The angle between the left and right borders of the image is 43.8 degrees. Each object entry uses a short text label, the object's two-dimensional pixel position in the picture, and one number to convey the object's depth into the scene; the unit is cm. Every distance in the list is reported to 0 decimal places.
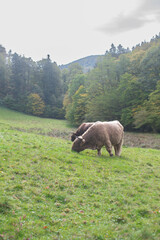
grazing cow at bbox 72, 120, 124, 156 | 1473
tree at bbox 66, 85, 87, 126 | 5631
